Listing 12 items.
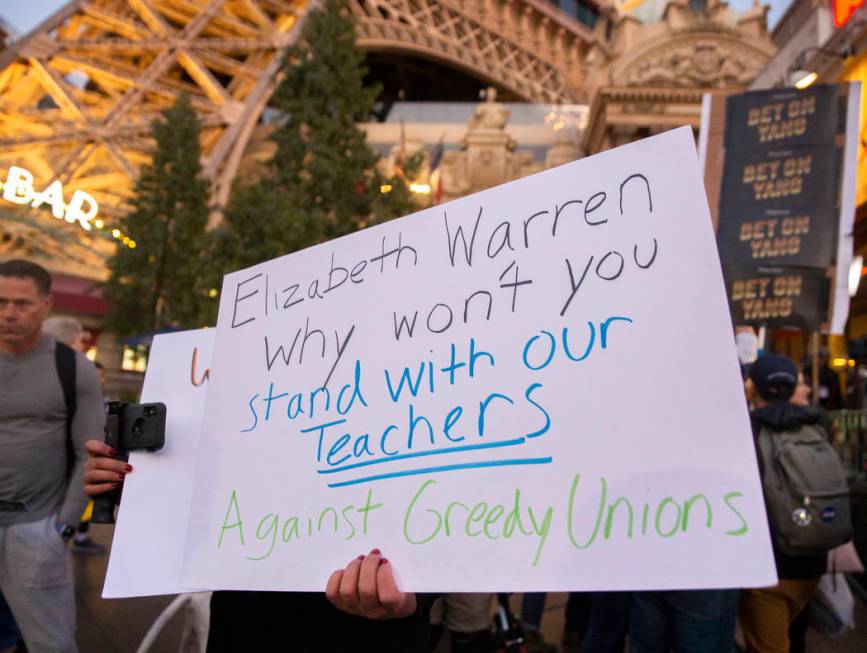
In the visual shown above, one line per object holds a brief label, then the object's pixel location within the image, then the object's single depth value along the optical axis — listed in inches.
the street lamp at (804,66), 322.7
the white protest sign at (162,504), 60.9
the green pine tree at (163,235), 712.4
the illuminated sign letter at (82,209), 946.7
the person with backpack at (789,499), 105.7
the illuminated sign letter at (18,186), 894.4
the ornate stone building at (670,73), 903.7
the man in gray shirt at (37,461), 92.4
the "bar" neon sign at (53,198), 900.0
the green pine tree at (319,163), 433.7
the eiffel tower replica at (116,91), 976.9
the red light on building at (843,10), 364.5
